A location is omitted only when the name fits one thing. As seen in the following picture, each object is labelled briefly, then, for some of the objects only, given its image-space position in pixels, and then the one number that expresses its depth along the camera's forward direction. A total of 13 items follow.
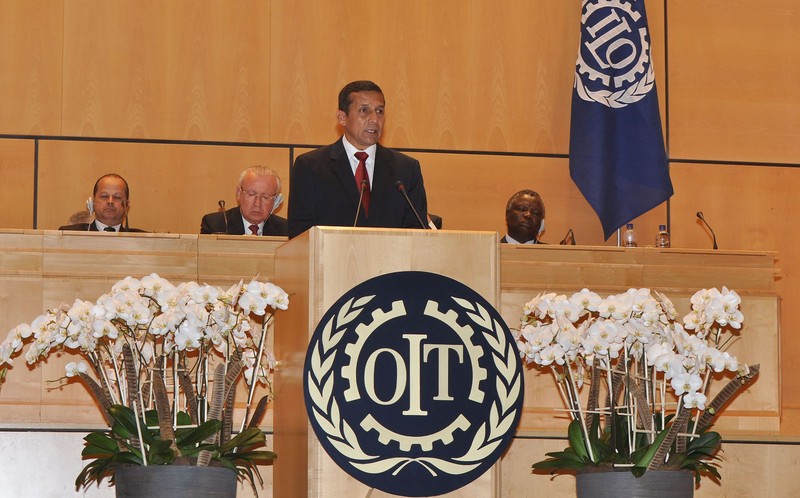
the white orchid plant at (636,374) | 6.25
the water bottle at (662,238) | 12.80
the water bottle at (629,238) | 13.08
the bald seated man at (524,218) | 12.39
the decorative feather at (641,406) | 6.43
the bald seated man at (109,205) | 11.97
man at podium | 7.91
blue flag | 13.77
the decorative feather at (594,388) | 6.61
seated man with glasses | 12.37
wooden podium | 5.64
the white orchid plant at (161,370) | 5.93
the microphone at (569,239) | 12.62
